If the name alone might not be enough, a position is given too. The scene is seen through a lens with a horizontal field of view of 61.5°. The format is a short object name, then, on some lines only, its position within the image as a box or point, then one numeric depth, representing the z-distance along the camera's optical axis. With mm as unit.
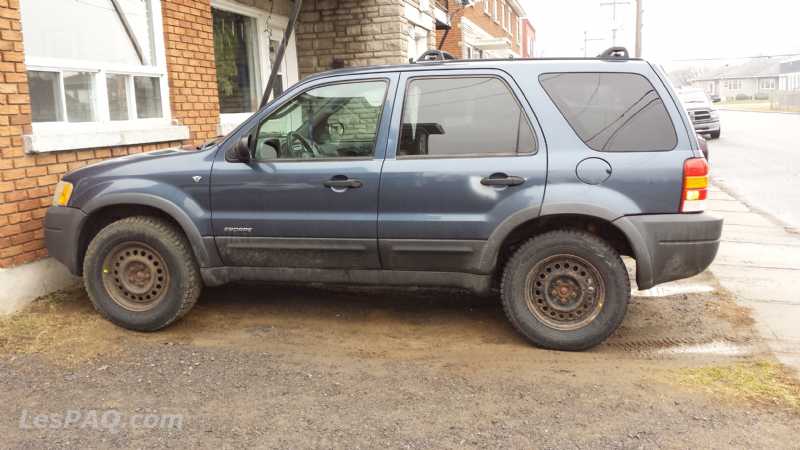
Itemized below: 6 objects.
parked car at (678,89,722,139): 23156
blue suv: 4195
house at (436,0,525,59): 21172
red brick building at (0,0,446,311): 5055
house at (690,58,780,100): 97062
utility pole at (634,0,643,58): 29344
